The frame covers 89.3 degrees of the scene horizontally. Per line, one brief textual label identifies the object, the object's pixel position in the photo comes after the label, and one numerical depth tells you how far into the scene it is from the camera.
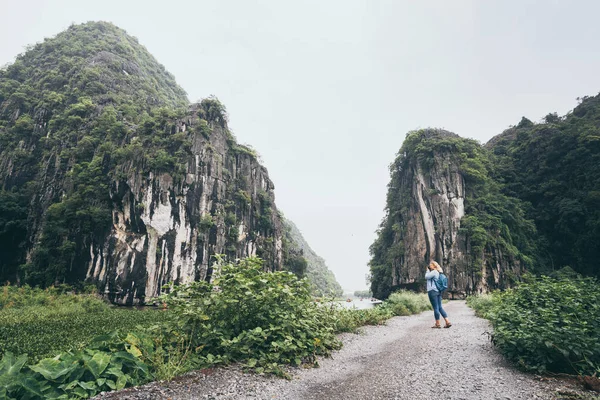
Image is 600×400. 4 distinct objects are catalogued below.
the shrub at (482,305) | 11.20
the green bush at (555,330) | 3.63
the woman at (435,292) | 7.82
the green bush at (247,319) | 4.17
